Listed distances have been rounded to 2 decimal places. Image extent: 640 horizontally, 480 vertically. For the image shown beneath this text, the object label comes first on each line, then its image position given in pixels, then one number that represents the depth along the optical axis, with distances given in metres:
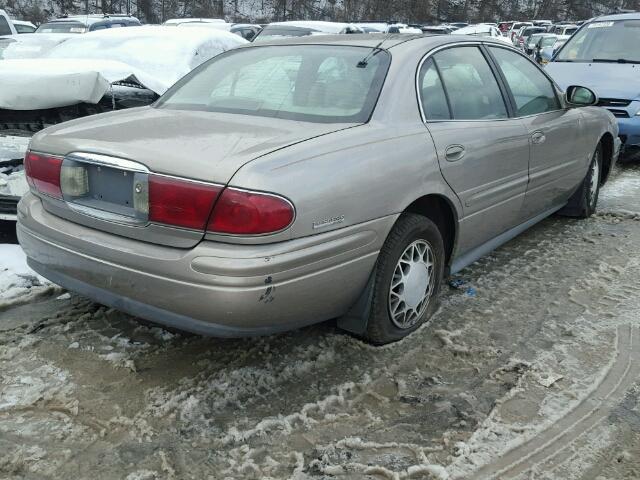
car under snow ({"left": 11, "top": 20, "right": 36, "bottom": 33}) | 18.20
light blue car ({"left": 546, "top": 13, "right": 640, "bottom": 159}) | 7.15
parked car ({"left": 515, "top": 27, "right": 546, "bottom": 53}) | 30.69
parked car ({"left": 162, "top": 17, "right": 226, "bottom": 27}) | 22.36
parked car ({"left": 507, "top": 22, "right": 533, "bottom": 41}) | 33.43
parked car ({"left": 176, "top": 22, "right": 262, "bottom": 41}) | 20.23
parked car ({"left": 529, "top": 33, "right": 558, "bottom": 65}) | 22.03
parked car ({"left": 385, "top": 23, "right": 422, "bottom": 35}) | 23.38
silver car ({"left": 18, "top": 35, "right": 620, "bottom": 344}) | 2.36
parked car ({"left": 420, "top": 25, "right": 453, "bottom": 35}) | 28.98
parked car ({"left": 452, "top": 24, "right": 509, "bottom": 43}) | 27.56
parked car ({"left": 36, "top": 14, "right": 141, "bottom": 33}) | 16.81
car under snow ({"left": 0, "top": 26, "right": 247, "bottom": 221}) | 4.43
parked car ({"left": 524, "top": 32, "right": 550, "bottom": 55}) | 24.42
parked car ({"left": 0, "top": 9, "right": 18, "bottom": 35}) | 11.04
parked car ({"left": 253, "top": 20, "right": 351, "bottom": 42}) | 13.09
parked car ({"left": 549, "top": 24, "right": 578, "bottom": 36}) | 29.60
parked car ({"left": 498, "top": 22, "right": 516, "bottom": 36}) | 38.16
